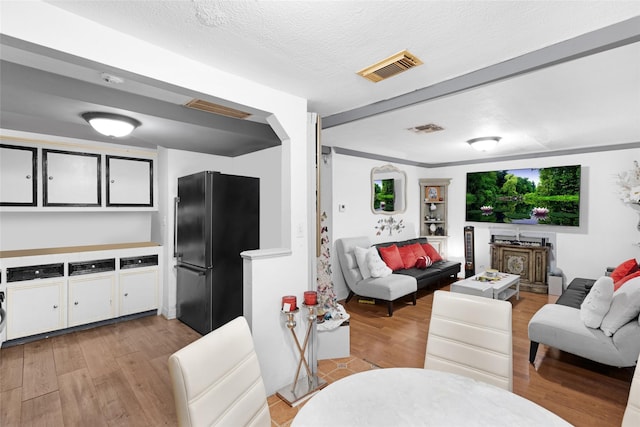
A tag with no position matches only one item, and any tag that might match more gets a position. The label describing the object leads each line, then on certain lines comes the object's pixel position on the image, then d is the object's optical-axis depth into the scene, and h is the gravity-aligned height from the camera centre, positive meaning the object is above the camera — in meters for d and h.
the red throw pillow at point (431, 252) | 5.60 -0.75
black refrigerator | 3.35 -0.35
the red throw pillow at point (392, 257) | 4.81 -0.72
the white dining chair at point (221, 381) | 0.99 -0.60
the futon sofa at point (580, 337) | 2.31 -1.01
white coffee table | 3.99 -0.99
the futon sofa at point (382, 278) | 4.12 -0.97
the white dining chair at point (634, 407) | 1.17 -0.75
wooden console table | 5.10 -0.88
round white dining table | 1.05 -0.71
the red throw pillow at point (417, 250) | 5.34 -0.67
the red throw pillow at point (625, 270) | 3.54 -0.67
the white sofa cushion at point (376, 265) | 4.40 -0.77
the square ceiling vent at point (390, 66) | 1.90 +0.94
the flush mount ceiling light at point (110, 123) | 2.49 +0.71
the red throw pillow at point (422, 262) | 5.10 -0.85
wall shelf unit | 6.31 -0.02
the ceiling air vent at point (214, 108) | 2.61 +0.90
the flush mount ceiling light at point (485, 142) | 4.07 +0.91
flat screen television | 4.98 +0.27
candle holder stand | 2.29 -1.36
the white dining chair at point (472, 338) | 1.52 -0.65
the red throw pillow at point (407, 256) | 5.06 -0.75
